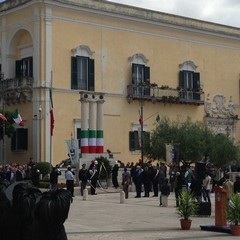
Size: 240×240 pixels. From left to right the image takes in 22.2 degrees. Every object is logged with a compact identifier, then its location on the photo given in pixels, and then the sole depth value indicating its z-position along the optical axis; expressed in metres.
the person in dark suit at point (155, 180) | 27.97
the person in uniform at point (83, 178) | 27.58
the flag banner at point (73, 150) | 31.08
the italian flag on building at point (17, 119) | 33.81
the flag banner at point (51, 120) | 34.35
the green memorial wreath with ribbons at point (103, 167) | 32.25
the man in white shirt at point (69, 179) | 25.20
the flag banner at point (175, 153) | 29.81
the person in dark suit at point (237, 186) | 18.33
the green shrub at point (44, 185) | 29.01
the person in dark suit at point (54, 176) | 26.05
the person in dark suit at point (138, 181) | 27.41
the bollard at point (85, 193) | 25.56
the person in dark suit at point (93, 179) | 28.48
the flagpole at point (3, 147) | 39.16
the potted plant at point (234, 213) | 13.97
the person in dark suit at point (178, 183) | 22.02
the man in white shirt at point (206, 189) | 21.92
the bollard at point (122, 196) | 23.84
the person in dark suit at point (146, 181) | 27.61
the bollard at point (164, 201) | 22.42
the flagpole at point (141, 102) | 40.88
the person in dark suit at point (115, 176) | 31.84
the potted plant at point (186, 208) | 14.98
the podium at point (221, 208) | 15.04
